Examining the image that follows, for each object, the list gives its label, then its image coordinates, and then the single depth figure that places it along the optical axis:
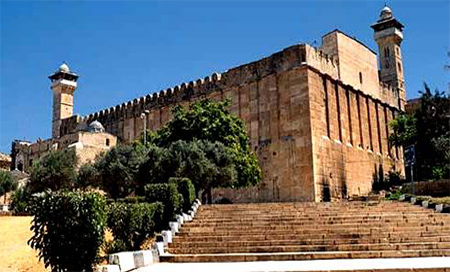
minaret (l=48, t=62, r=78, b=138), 48.25
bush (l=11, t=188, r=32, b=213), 26.02
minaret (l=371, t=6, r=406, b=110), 42.22
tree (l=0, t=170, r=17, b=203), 33.63
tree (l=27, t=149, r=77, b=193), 28.70
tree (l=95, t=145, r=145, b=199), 25.59
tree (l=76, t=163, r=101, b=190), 26.97
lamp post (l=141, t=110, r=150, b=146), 30.71
